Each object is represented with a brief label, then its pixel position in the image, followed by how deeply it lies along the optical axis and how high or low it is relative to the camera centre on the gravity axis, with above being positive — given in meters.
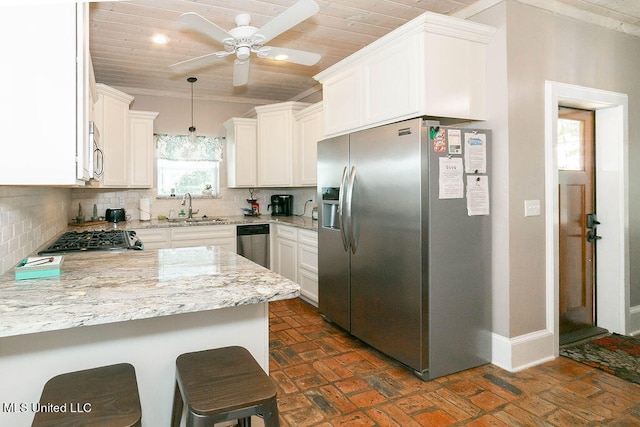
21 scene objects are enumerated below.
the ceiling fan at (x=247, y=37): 2.21 +1.14
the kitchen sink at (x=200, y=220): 4.58 -0.06
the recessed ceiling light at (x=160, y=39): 3.33 +1.52
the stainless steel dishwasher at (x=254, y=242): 4.79 -0.34
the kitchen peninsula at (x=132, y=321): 1.19 -0.39
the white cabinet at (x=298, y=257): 4.01 -0.47
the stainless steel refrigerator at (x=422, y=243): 2.45 -0.20
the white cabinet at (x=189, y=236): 4.30 -0.24
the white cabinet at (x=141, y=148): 4.53 +0.78
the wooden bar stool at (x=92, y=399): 1.05 -0.53
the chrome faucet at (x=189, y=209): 5.19 +0.08
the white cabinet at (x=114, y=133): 4.12 +0.89
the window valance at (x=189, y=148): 5.14 +0.90
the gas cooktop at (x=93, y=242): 2.45 -0.18
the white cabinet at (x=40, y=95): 1.26 +0.40
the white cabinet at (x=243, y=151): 5.12 +0.83
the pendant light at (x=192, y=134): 4.75 +1.05
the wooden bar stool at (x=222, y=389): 1.15 -0.54
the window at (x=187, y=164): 5.17 +0.69
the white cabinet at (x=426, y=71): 2.48 +0.95
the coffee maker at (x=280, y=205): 5.54 +0.13
